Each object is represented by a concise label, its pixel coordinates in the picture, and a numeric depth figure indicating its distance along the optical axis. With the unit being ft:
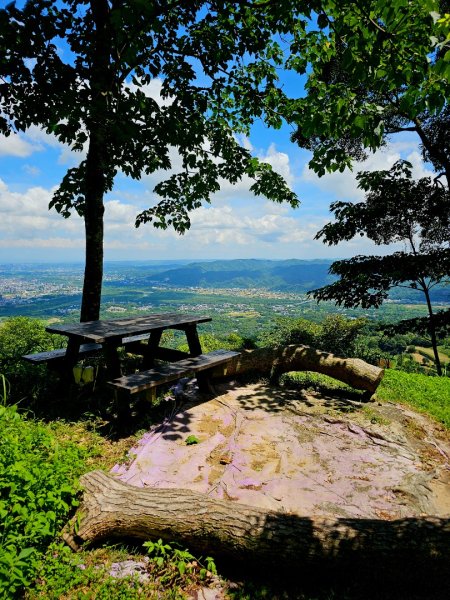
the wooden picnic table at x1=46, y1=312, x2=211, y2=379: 18.37
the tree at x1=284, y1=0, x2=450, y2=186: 9.23
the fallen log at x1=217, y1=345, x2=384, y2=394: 24.80
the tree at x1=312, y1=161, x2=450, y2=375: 35.86
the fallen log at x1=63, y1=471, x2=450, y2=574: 8.48
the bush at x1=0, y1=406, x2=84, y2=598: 7.84
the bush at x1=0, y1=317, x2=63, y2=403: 19.21
